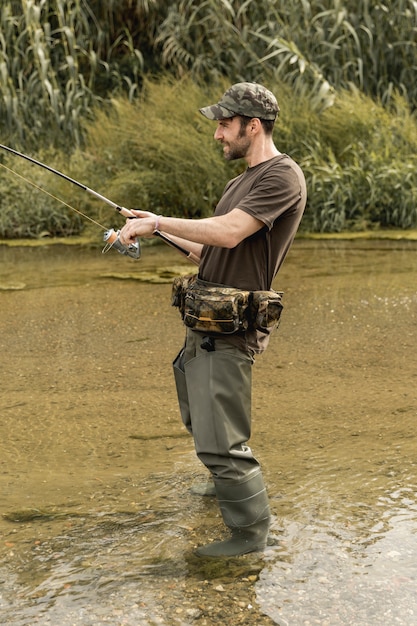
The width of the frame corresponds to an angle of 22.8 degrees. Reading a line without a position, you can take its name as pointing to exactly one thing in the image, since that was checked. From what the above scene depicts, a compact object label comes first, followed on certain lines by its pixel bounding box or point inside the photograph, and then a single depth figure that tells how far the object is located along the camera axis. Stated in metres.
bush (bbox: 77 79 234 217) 10.02
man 3.16
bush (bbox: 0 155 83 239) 10.46
